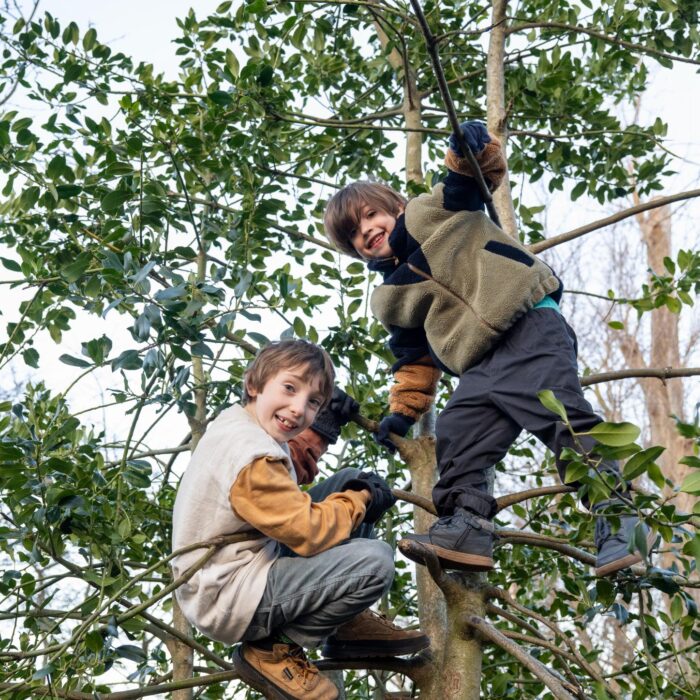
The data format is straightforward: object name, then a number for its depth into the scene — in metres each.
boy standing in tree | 2.58
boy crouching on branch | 2.36
